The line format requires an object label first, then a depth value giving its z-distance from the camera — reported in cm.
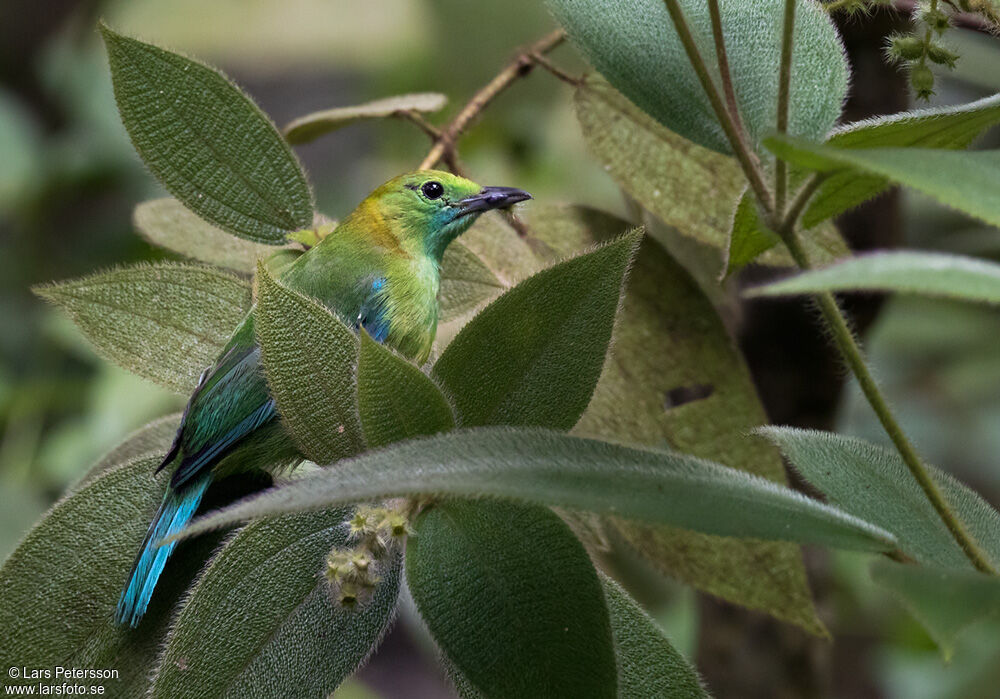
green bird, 337
